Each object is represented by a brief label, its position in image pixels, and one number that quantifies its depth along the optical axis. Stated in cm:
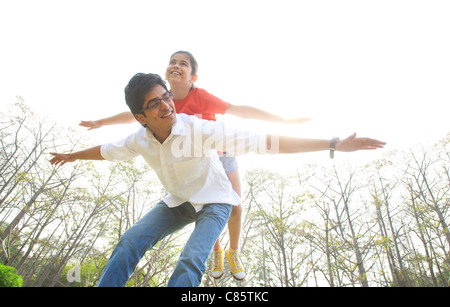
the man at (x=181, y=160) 158
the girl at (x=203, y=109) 278
